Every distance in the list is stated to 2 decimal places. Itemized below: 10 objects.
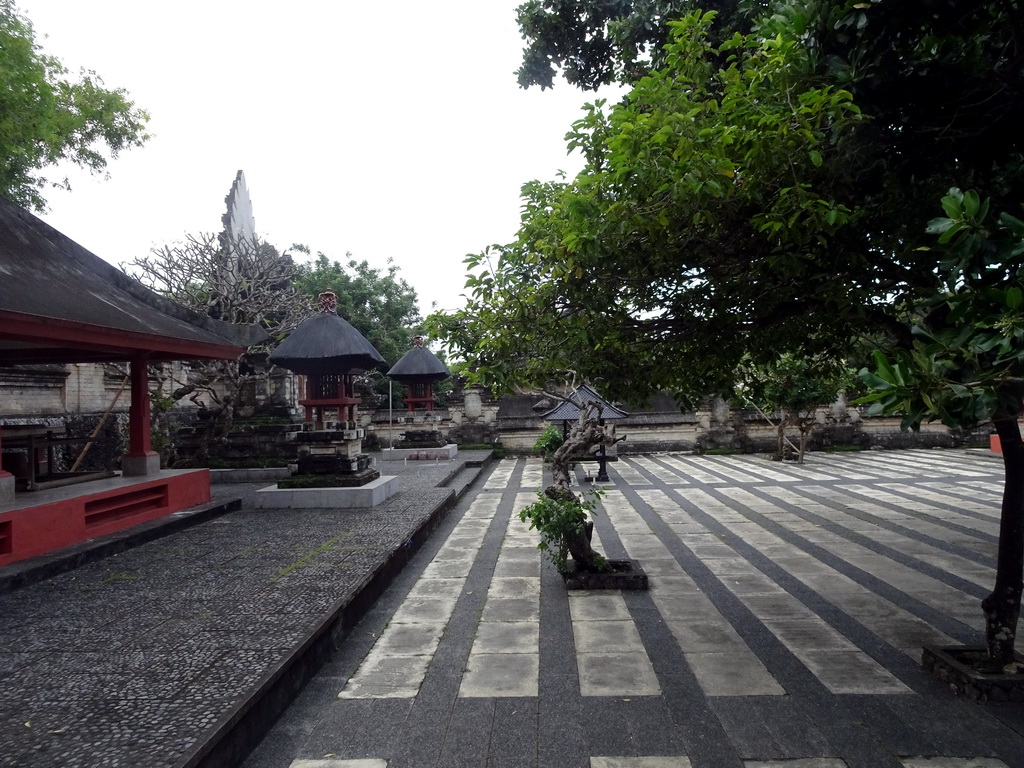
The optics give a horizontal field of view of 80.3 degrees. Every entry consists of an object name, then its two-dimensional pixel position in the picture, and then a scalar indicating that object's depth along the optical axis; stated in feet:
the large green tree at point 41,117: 31.60
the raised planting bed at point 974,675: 11.25
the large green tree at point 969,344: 6.64
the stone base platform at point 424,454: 56.80
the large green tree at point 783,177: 10.30
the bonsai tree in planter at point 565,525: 18.35
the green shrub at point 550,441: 50.80
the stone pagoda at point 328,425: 30.63
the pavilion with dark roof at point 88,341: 18.65
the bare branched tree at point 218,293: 43.37
